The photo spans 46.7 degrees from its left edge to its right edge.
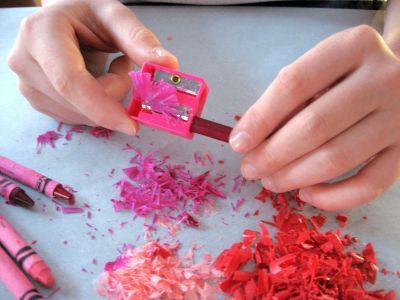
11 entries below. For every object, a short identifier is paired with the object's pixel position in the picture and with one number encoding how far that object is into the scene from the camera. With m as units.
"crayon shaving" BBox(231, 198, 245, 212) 0.25
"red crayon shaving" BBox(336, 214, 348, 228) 0.24
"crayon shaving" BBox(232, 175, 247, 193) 0.26
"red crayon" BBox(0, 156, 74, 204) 0.25
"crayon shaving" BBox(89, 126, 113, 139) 0.29
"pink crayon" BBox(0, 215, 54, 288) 0.22
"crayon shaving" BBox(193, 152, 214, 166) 0.27
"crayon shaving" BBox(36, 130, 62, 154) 0.28
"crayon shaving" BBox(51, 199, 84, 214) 0.25
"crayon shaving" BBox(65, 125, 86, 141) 0.29
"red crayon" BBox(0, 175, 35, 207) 0.25
